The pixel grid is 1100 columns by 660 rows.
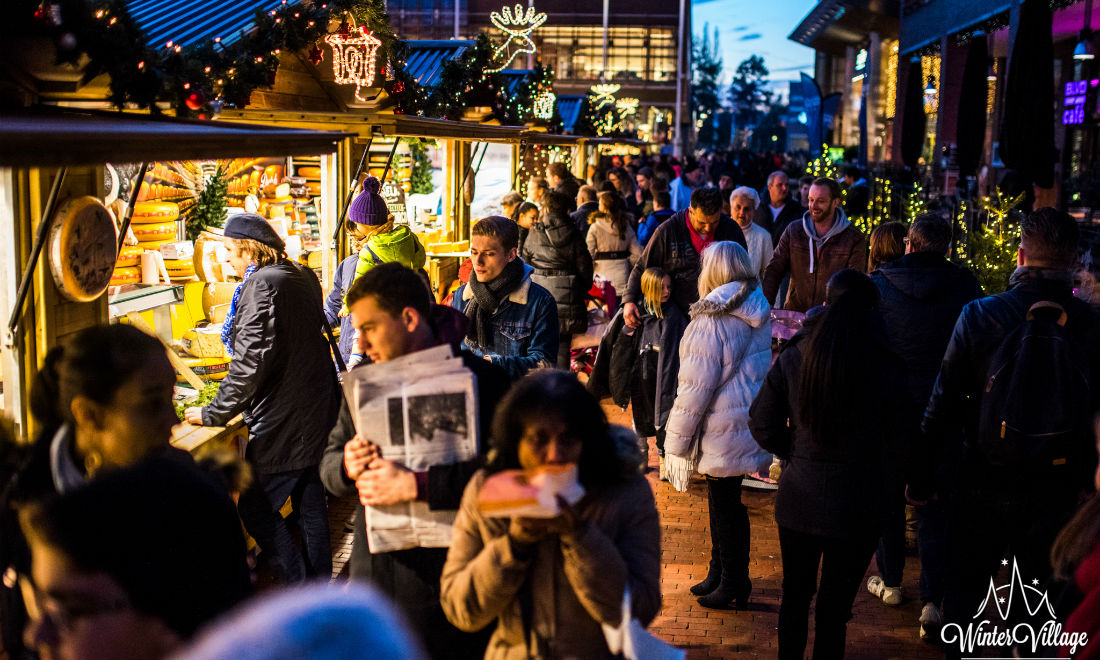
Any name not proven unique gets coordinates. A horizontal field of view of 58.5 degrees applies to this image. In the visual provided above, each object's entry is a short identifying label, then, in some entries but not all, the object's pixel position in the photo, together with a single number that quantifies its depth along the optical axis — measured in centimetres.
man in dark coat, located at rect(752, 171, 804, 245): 1020
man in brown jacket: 722
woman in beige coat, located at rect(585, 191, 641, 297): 984
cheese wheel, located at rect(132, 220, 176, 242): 709
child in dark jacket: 631
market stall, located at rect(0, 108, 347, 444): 339
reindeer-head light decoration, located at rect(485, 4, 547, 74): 1734
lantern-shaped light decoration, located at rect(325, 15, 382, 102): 716
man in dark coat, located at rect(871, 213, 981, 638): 494
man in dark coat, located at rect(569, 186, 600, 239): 1104
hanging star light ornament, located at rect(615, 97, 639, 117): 3506
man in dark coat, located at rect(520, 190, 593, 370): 816
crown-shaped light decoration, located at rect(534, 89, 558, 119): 1603
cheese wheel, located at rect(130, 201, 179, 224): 718
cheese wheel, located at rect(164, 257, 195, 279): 707
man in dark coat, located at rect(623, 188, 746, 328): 666
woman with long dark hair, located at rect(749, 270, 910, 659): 367
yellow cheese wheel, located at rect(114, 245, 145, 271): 664
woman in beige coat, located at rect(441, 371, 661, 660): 226
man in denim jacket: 446
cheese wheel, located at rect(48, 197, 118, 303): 446
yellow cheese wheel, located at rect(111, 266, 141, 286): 648
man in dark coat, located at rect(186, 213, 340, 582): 453
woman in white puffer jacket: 498
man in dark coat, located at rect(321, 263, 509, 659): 260
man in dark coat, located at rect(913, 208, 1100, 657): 382
